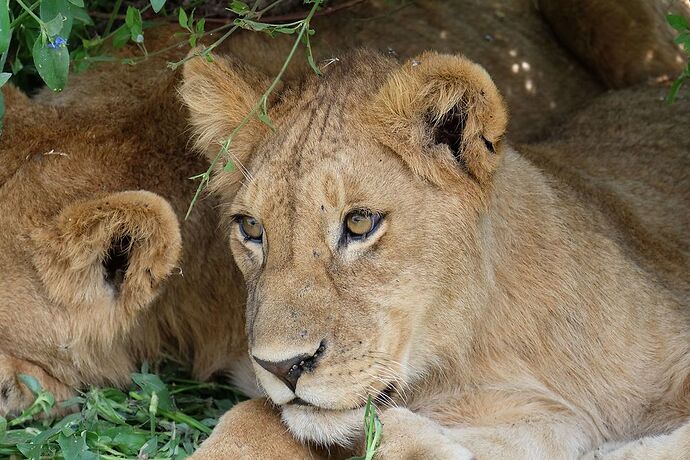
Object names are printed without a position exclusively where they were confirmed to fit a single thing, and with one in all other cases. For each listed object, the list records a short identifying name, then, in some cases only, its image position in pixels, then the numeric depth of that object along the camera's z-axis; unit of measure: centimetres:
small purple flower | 612
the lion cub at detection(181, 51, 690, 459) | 580
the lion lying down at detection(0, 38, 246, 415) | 648
